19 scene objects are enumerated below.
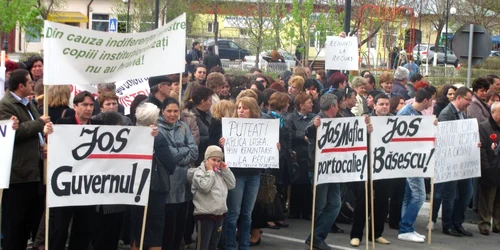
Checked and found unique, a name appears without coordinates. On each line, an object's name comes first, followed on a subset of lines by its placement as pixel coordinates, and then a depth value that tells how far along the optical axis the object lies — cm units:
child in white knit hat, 923
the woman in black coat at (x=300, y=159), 1171
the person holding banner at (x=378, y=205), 1115
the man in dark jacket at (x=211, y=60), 2095
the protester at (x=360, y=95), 1428
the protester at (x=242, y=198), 991
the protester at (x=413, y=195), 1169
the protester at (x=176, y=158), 904
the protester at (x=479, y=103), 1323
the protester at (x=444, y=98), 1398
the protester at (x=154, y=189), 895
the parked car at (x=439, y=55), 5916
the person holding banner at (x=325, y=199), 1076
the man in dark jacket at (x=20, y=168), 863
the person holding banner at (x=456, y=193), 1235
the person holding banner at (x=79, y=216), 866
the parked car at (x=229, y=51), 5644
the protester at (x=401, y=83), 1600
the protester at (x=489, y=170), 1249
